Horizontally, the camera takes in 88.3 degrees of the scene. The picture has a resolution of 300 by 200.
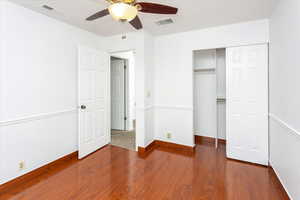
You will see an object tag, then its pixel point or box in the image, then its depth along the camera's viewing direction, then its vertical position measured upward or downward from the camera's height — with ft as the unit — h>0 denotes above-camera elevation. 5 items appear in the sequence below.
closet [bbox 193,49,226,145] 11.84 +0.37
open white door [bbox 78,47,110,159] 9.94 -0.14
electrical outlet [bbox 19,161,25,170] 7.38 -3.22
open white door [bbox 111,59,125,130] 16.20 +0.51
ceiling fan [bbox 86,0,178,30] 4.66 +2.83
